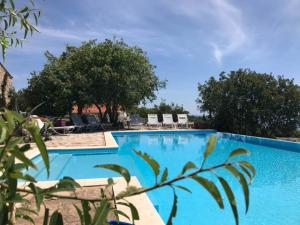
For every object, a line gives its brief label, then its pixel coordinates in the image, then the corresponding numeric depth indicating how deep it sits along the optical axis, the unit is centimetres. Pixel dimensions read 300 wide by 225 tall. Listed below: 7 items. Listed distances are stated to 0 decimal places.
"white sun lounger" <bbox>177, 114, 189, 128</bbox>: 1754
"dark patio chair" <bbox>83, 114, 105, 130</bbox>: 1520
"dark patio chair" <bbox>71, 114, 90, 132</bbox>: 1432
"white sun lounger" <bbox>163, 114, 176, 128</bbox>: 1750
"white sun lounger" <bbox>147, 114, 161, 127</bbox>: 1765
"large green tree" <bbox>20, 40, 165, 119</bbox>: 1421
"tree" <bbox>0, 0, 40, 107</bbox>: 85
